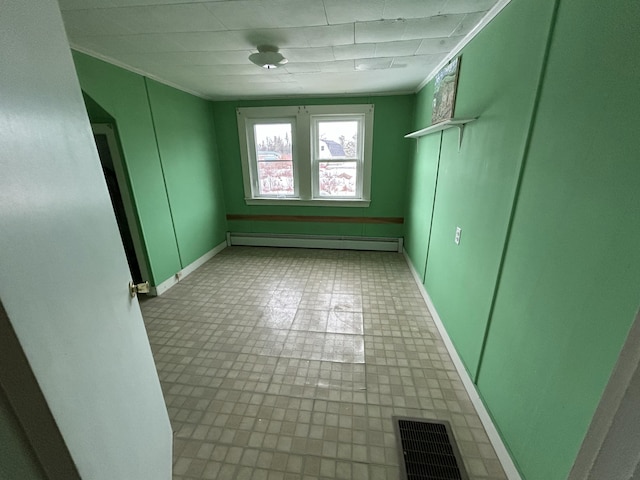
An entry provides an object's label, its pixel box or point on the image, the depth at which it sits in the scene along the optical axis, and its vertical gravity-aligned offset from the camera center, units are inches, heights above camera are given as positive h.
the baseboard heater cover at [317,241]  164.7 -50.5
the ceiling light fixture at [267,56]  79.8 +32.1
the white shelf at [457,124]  67.1 +10.0
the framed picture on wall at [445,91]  81.0 +23.0
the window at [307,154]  150.2 +4.9
